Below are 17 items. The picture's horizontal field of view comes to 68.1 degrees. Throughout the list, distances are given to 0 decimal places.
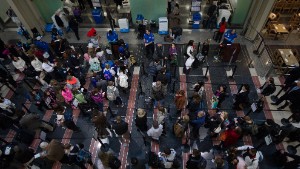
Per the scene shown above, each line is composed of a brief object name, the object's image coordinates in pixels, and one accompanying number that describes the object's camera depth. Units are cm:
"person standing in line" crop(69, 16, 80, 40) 1316
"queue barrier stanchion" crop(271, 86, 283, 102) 1059
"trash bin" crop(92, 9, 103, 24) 1469
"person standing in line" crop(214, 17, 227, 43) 1267
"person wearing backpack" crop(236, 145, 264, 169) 711
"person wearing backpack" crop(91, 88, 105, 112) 957
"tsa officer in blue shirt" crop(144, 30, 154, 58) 1186
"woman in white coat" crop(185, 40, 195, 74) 1107
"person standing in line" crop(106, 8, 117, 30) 1442
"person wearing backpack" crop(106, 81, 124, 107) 958
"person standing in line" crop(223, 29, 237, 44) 1177
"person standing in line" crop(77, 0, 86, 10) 1567
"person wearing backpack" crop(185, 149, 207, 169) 726
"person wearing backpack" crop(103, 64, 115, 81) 1015
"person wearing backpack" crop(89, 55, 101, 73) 1069
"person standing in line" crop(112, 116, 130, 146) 829
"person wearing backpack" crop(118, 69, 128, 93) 1019
